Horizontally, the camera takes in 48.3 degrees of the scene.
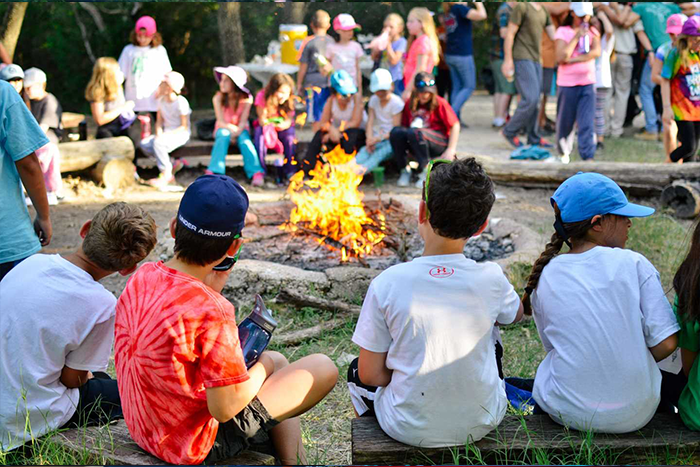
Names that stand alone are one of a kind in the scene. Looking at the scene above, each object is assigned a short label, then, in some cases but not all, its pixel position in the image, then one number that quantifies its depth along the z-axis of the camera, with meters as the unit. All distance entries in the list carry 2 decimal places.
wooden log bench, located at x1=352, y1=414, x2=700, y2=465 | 2.65
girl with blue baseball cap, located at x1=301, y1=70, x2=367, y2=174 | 8.77
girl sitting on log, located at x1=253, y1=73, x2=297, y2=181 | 8.92
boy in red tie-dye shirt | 2.39
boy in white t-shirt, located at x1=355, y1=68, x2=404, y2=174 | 8.77
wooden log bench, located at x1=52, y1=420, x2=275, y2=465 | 2.60
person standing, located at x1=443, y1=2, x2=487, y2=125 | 11.16
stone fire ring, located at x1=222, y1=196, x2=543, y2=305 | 5.02
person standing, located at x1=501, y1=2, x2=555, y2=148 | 10.17
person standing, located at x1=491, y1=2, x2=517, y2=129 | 11.32
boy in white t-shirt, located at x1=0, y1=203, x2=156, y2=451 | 2.76
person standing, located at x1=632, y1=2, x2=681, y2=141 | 11.08
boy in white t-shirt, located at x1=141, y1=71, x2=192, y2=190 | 8.85
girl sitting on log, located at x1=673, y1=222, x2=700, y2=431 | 2.67
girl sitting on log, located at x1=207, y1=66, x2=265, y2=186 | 8.91
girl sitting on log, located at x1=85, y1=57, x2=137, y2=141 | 8.88
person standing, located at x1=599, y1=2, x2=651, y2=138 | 11.03
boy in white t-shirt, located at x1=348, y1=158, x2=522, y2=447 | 2.60
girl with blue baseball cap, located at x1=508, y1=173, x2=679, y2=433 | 2.71
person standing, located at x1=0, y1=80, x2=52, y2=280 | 3.53
